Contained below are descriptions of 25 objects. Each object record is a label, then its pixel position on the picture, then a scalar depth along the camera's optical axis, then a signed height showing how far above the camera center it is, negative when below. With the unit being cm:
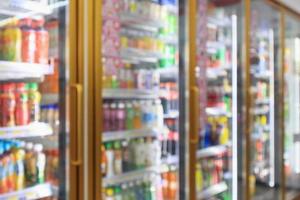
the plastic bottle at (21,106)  165 -8
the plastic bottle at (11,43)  163 +22
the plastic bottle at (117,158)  203 -41
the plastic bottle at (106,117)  195 -16
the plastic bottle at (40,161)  171 -35
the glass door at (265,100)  326 -12
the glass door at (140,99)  198 -7
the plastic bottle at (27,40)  169 +24
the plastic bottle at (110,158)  198 -40
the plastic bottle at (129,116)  216 -17
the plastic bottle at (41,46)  170 +21
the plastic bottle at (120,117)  207 -17
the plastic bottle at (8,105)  161 -7
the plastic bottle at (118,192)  208 -62
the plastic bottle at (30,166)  169 -37
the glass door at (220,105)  268 -14
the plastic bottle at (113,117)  203 -17
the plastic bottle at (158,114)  231 -17
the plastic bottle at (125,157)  212 -43
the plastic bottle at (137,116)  220 -18
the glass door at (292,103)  379 -18
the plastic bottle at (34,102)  168 -6
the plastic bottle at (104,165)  190 -43
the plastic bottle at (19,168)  163 -37
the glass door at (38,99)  157 -5
